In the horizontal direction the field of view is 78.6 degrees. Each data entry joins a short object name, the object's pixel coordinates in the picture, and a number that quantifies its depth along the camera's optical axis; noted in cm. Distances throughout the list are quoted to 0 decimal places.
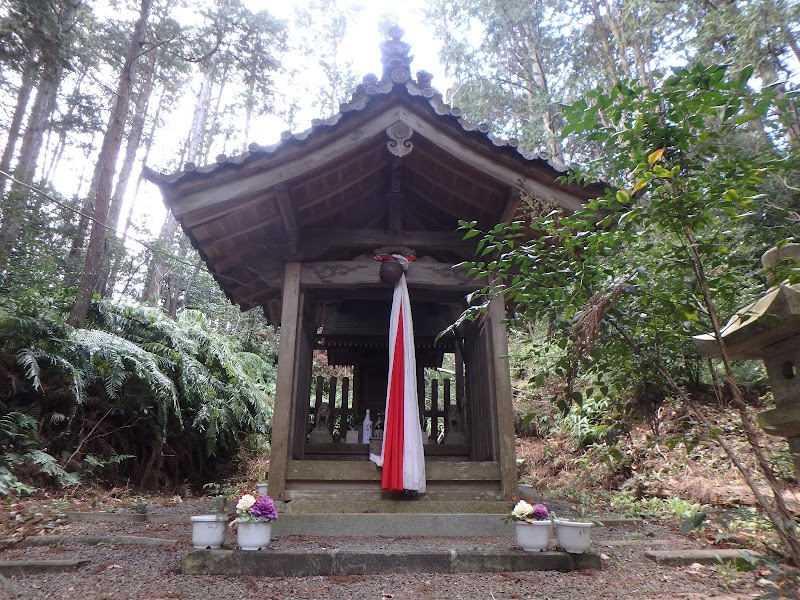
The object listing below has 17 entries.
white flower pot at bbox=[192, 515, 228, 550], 327
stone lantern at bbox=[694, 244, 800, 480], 213
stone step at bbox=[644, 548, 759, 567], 346
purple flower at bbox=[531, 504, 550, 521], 342
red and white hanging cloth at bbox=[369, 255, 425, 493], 452
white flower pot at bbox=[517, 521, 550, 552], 336
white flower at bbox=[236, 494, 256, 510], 335
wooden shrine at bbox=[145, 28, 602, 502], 468
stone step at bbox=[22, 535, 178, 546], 393
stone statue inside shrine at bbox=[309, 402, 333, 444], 629
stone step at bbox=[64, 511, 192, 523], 480
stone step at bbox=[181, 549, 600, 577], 319
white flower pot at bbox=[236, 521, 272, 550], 332
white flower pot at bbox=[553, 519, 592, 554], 329
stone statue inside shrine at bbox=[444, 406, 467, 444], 638
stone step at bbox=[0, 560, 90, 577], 324
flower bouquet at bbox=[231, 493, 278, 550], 331
